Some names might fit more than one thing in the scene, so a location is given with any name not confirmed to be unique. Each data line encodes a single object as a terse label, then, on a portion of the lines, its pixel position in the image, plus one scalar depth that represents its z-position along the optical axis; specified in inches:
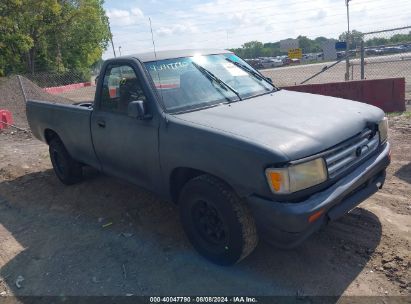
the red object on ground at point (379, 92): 334.0
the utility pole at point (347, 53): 438.0
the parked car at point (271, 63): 1939.0
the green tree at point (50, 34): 1015.6
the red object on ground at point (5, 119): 416.8
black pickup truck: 109.7
